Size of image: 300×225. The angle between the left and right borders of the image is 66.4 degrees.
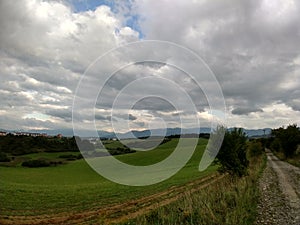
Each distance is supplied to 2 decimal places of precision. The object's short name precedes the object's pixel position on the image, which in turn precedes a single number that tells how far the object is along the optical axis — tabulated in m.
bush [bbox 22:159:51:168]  49.16
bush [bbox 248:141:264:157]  42.95
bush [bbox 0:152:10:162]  45.28
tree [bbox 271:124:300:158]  41.78
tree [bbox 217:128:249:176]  17.71
